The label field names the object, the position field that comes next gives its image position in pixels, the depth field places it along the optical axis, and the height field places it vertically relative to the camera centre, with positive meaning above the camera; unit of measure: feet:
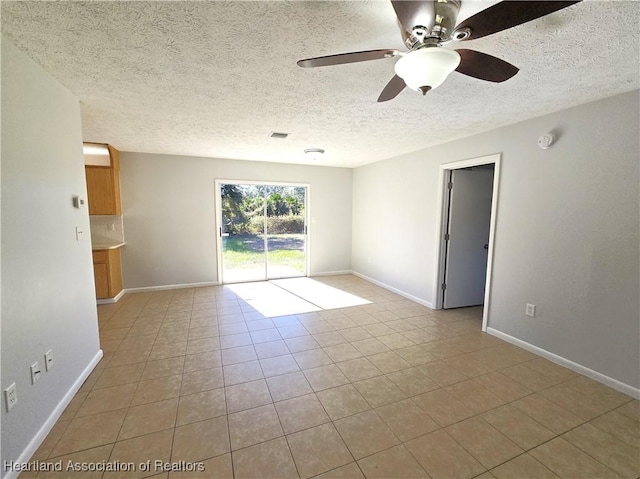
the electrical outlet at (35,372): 5.28 -3.25
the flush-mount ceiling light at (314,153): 13.33 +2.92
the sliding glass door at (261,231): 16.67 -1.38
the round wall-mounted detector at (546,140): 8.17 +2.19
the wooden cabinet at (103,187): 12.83 +0.95
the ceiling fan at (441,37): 3.29 +2.42
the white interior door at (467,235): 12.34 -1.06
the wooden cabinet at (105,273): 12.59 -3.07
